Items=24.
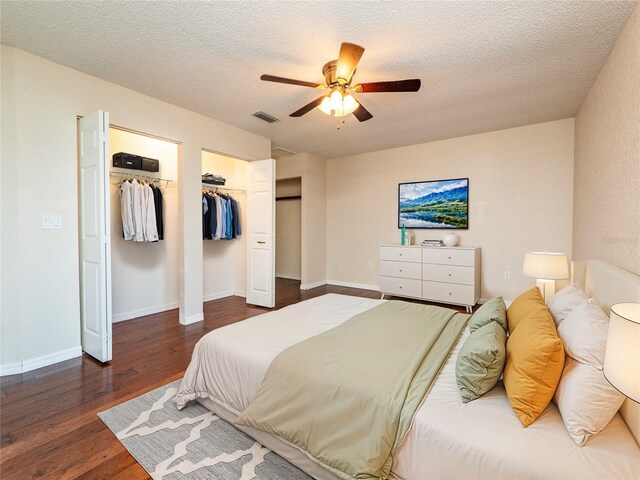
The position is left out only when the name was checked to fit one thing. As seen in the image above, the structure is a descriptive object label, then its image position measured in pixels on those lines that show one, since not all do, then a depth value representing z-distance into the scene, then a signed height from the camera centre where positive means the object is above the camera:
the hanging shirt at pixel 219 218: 4.23 +0.22
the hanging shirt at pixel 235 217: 4.51 +0.25
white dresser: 3.97 -0.58
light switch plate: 2.42 +0.10
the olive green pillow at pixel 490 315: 1.68 -0.49
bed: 0.91 -0.70
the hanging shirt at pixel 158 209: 3.67 +0.31
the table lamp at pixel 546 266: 2.30 -0.26
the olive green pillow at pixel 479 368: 1.19 -0.57
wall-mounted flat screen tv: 4.41 +0.47
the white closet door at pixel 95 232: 2.40 +0.01
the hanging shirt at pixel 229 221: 4.39 +0.19
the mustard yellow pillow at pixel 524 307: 1.57 -0.42
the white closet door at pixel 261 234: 4.07 -0.01
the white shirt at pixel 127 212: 3.40 +0.25
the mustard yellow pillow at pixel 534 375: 1.07 -0.54
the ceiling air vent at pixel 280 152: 5.07 +1.49
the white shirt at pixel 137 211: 3.45 +0.26
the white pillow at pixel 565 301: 1.53 -0.38
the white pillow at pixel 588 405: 0.96 -0.57
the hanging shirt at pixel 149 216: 3.54 +0.21
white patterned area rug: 1.40 -1.14
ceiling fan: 1.98 +1.12
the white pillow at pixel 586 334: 1.05 -0.40
